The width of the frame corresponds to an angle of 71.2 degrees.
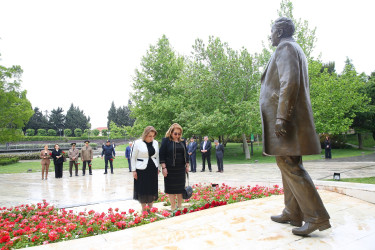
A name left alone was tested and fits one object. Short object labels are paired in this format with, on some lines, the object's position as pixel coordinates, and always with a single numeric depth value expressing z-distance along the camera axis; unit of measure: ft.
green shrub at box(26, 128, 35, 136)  232.20
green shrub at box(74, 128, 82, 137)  262.47
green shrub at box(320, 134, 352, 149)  112.57
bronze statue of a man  10.06
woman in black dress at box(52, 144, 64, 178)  50.46
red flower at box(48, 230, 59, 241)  11.97
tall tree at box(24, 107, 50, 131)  248.52
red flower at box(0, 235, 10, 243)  11.54
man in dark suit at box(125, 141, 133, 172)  57.81
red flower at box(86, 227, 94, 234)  12.80
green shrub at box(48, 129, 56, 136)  246.88
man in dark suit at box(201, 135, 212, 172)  52.23
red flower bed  12.56
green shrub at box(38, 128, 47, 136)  242.04
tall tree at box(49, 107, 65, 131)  266.57
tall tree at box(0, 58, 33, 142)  83.30
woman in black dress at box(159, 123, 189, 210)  17.95
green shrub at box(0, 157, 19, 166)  88.38
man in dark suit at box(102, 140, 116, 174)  55.49
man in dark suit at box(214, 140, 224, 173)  49.02
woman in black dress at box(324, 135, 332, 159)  70.16
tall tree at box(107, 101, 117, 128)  318.65
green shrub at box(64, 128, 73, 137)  260.21
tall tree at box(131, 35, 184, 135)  90.89
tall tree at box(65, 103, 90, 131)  273.95
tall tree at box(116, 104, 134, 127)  313.12
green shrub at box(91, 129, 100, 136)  289.82
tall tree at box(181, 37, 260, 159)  76.07
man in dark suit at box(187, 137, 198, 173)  52.08
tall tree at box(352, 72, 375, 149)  106.11
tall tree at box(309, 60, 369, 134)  71.00
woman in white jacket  18.04
